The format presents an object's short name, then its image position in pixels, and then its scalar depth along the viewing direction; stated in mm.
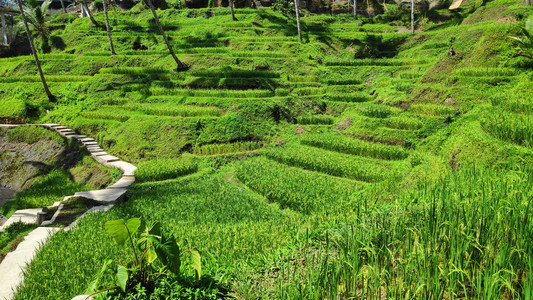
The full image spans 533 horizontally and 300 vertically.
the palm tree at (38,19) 23498
